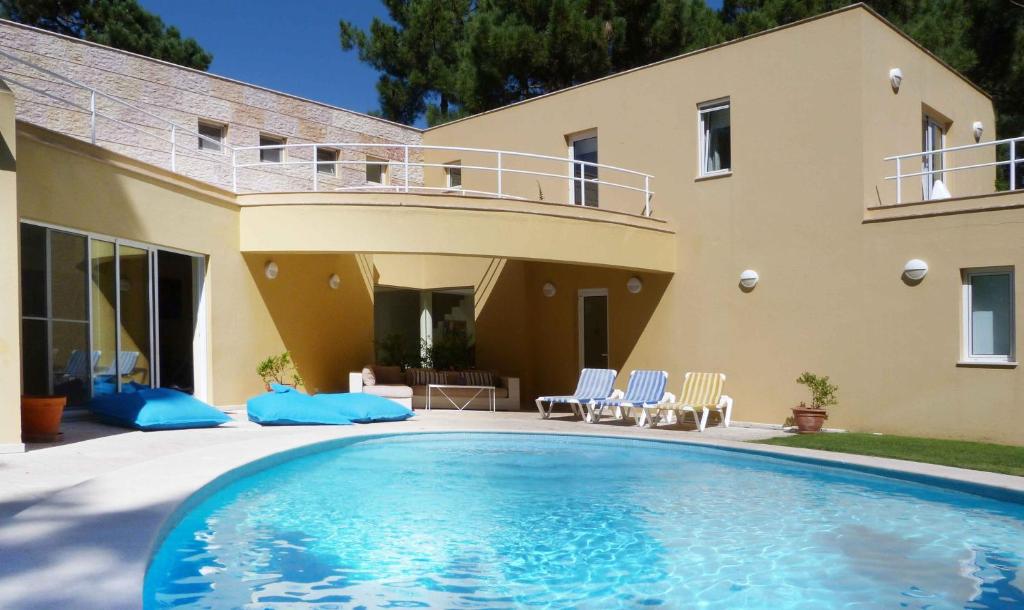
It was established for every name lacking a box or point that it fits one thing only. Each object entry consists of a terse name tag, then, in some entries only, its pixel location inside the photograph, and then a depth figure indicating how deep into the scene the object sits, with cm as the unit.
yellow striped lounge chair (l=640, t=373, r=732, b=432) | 1324
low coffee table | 1592
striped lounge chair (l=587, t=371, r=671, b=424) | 1351
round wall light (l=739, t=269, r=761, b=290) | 1412
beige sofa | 1548
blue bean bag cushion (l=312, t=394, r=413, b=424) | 1307
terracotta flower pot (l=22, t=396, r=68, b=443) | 923
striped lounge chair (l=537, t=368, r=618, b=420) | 1438
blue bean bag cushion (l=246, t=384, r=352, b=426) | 1216
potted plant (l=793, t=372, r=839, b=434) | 1272
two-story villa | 1161
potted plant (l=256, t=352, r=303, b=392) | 1477
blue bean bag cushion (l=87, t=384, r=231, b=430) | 1072
